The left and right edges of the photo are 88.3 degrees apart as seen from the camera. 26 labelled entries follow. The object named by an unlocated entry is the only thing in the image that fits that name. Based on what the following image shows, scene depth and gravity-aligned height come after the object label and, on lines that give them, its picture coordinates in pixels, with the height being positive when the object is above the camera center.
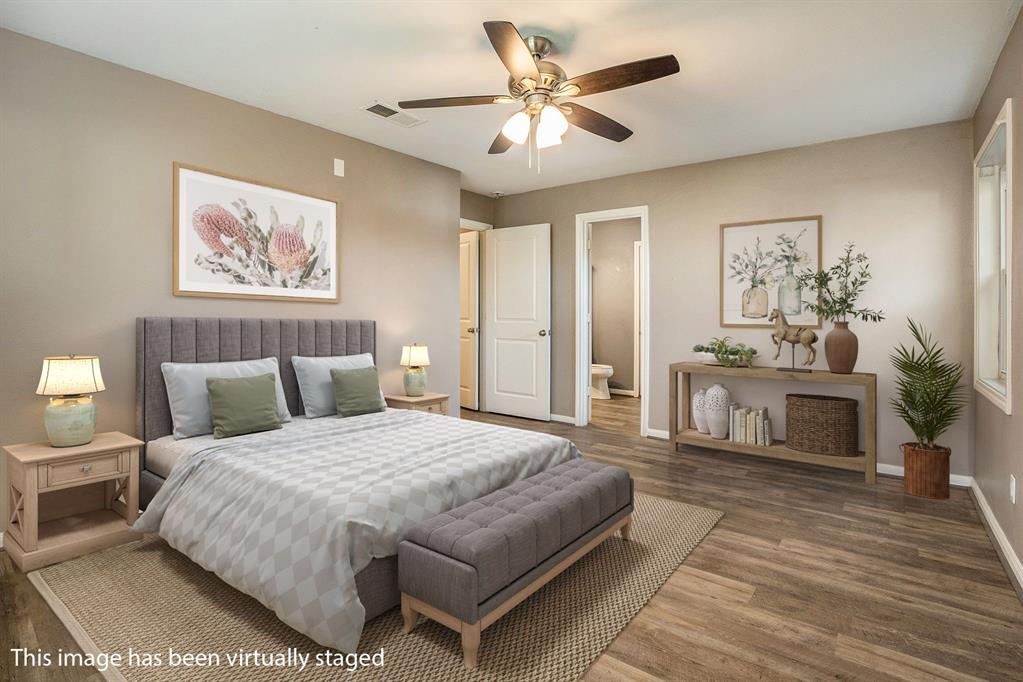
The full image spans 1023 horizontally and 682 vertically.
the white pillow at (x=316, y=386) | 3.61 -0.30
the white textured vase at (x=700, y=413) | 4.70 -0.63
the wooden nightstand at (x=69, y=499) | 2.45 -0.83
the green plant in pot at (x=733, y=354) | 4.46 -0.10
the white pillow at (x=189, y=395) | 2.99 -0.31
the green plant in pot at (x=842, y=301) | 3.94 +0.32
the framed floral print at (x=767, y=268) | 4.39 +0.64
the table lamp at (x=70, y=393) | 2.55 -0.25
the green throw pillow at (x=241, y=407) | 2.95 -0.37
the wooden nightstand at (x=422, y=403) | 4.29 -0.50
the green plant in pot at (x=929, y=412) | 3.50 -0.48
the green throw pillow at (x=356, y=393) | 3.58 -0.35
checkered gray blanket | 1.83 -0.65
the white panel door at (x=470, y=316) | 6.51 +0.33
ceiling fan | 2.28 +1.25
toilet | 7.67 -0.56
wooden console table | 3.83 -0.70
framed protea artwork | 3.32 +0.70
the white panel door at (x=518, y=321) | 5.96 +0.24
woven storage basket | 3.99 -0.64
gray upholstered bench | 1.79 -0.78
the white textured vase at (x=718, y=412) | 4.54 -0.60
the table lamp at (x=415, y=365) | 4.43 -0.19
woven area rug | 1.78 -1.08
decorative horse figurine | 4.20 +0.06
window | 3.26 +0.50
